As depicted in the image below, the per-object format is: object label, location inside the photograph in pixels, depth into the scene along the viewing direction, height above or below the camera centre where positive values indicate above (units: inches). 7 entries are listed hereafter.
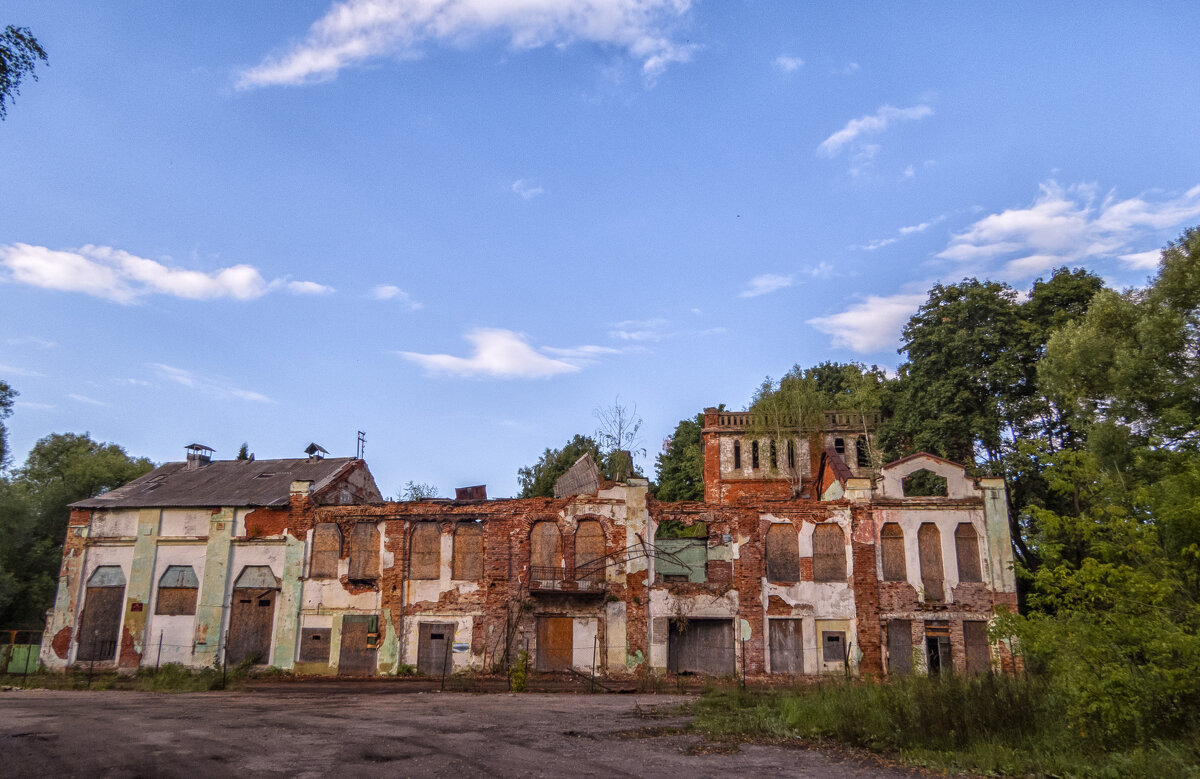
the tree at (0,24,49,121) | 361.1 +232.2
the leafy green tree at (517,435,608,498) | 2015.3 +285.4
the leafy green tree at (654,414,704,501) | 1884.8 +275.2
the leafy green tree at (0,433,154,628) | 1428.4 +126.3
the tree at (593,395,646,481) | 1523.1 +228.1
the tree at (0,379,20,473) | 1384.1 +287.3
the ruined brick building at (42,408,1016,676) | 1052.5 -5.6
